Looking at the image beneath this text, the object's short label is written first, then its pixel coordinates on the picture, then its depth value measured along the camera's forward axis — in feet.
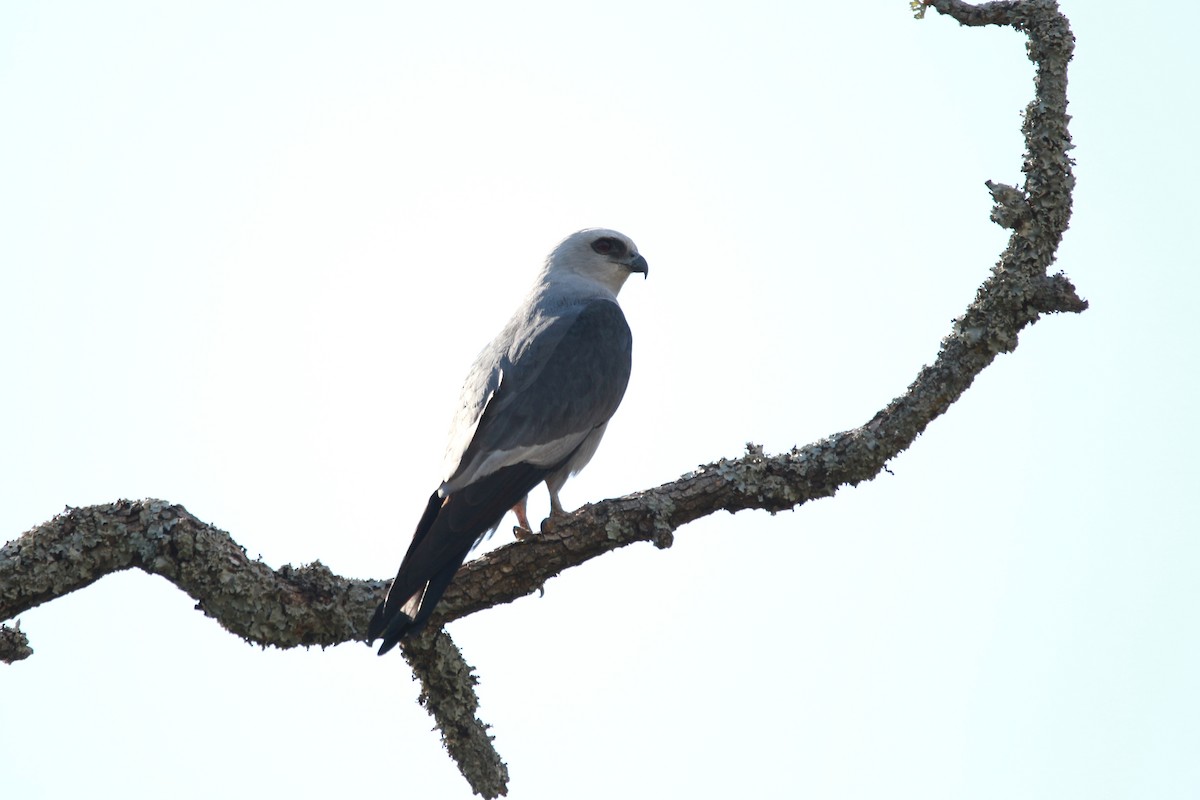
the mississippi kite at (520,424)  32.27
